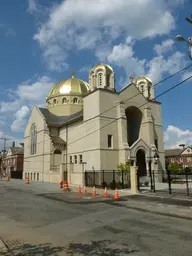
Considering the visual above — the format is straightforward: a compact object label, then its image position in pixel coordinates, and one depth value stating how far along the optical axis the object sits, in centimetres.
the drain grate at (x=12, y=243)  603
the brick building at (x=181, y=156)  8525
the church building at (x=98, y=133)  3138
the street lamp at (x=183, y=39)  1189
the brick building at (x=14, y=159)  6875
